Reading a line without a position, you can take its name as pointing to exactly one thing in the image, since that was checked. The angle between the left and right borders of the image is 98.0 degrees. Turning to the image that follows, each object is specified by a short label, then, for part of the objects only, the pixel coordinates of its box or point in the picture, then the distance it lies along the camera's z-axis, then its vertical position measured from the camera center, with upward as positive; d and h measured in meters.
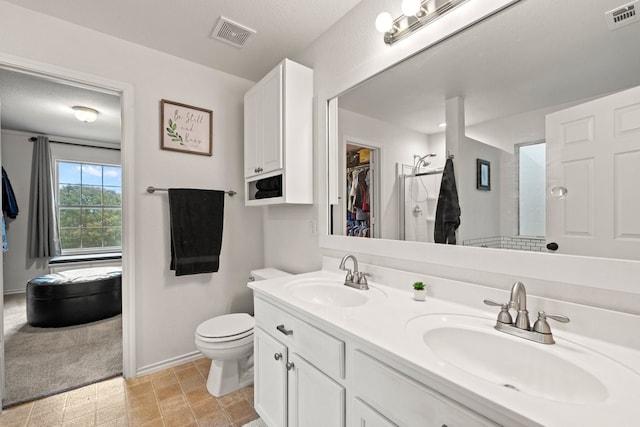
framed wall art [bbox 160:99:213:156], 2.17 +0.68
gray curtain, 4.05 +0.11
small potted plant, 1.24 -0.37
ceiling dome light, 3.17 +1.15
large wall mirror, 0.85 +0.30
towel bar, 2.08 +0.18
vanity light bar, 1.23 +0.91
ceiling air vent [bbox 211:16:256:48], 1.83 +1.24
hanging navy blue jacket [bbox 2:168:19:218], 3.75 +0.17
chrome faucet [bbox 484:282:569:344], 0.84 -0.36
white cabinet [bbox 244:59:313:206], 1.90 +0.57
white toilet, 1.76 -0.89
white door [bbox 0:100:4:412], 1.71 -0.81
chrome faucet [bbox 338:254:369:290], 1.46 -0.37
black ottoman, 2.82 -0.89
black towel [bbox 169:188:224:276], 2.14 -0.14
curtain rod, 4.07 +1.11
